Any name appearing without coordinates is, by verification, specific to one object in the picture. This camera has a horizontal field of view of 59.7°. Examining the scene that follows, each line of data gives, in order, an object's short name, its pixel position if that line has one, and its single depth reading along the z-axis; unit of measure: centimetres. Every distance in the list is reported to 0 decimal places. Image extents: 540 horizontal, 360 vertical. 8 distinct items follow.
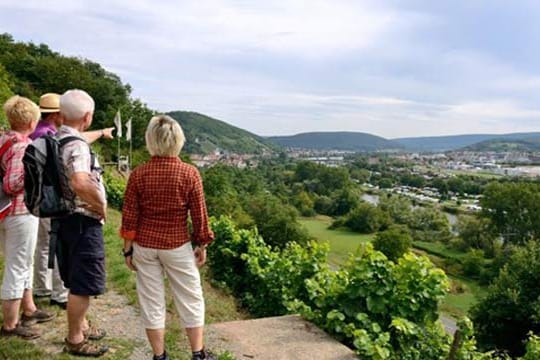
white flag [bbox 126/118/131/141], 2506
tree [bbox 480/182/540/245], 5491
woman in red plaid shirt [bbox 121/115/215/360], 282
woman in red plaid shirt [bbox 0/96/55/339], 321
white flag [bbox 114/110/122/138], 1800
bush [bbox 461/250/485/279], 4312
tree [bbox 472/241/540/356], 1680
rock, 360
